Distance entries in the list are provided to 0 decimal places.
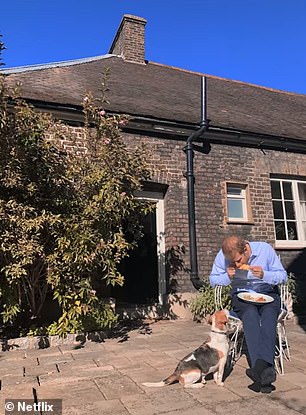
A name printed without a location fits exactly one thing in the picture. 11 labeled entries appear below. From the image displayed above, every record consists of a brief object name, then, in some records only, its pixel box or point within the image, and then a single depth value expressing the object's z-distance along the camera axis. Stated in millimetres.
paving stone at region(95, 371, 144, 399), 3477
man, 3475
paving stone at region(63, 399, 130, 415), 3047
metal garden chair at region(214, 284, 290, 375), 4062
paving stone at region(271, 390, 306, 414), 3104
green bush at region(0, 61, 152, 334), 5367
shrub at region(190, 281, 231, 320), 7332
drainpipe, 8094
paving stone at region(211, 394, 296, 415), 3006
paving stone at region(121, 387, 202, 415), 3078
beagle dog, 3525
